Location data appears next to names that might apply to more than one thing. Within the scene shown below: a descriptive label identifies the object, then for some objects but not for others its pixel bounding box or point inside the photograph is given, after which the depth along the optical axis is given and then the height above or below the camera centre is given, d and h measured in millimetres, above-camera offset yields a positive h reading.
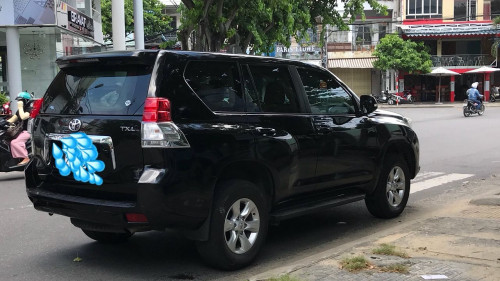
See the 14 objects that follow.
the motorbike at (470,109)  26406 -831
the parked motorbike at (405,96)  43356 -217
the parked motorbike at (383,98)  43562 -333
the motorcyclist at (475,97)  26531 -236
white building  17781 +2562
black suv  4117 -427
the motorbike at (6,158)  10094 -1089
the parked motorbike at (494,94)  43562 -172
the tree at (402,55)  42156 +3105
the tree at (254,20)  14250 +2357
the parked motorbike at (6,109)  14252 -220
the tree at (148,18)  35312 +5690
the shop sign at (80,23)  19616 +3065
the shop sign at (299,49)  45188 +4069
